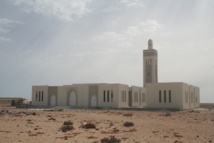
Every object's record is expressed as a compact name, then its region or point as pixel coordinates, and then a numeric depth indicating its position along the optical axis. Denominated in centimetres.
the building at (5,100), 9490
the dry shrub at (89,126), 1928
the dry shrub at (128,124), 2075
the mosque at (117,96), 4819
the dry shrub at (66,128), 1769
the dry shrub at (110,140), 1317
